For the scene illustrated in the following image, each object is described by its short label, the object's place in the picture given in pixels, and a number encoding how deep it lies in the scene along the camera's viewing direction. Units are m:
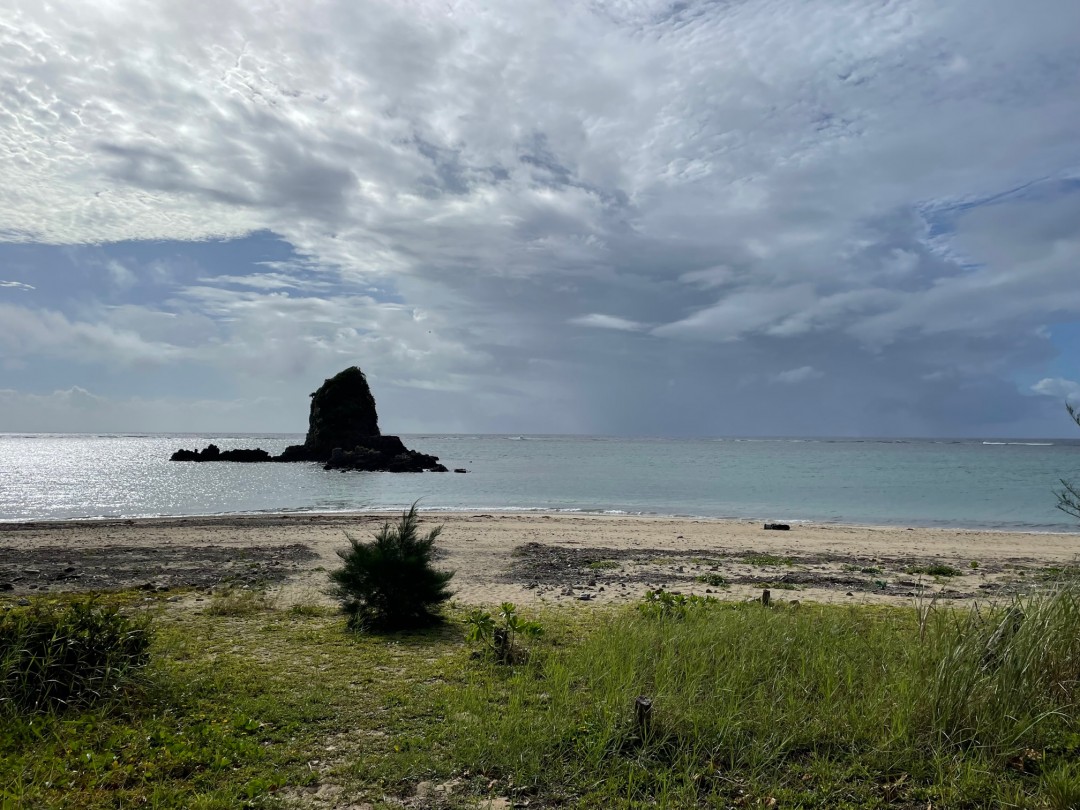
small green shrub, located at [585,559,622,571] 17.65
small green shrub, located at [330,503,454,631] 10.27
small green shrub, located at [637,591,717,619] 9.55
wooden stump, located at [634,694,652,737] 5.88
